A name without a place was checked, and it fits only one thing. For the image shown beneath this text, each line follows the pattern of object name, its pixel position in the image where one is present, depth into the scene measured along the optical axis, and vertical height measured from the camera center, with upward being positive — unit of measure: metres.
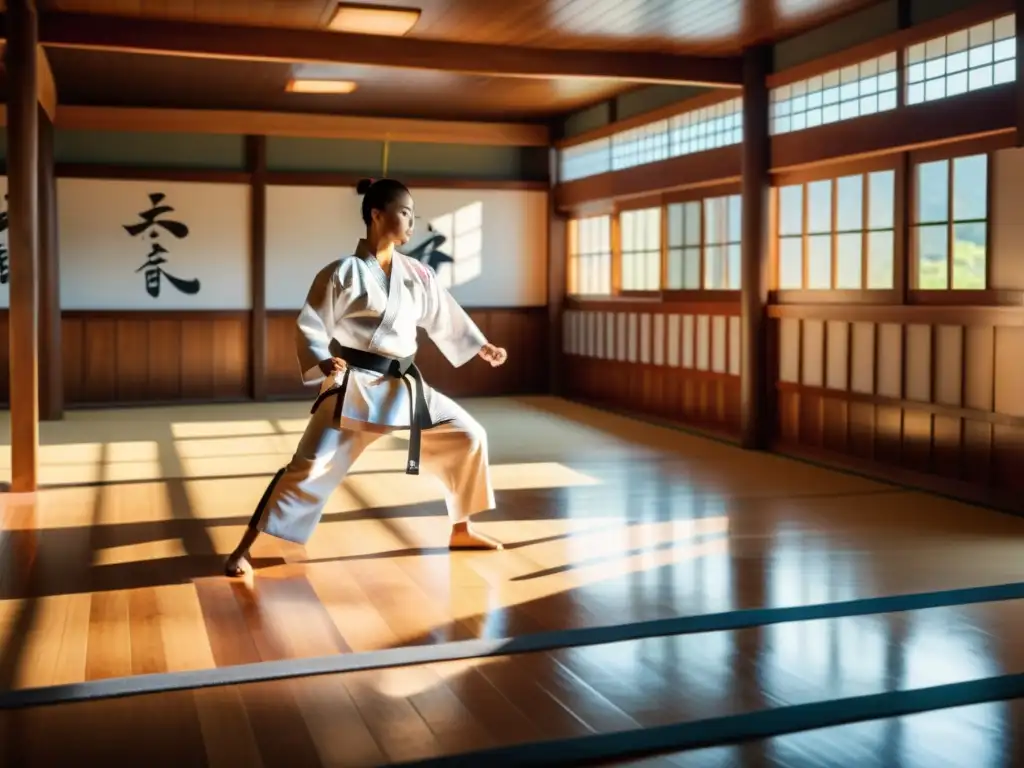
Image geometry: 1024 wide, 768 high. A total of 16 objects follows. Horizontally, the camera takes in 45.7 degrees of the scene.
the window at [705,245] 7.58 +0.55
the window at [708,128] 7.41 +1.28
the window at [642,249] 8.66 +0.59
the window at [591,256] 9.55 +0.60
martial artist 3.91 -0.17
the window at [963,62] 5.14 +1.19
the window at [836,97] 5.96 +1.22
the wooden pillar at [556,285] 10.29 +0.38
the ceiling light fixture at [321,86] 8.38 +1.70
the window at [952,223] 5.35 +0.49
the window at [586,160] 9.37 +1.36
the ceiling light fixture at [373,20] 5.84 +1.53
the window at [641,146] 8.40 +1.32
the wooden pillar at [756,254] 6.87 +0.43
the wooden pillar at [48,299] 8.42 +0.21
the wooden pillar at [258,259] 9.70 +0.56
